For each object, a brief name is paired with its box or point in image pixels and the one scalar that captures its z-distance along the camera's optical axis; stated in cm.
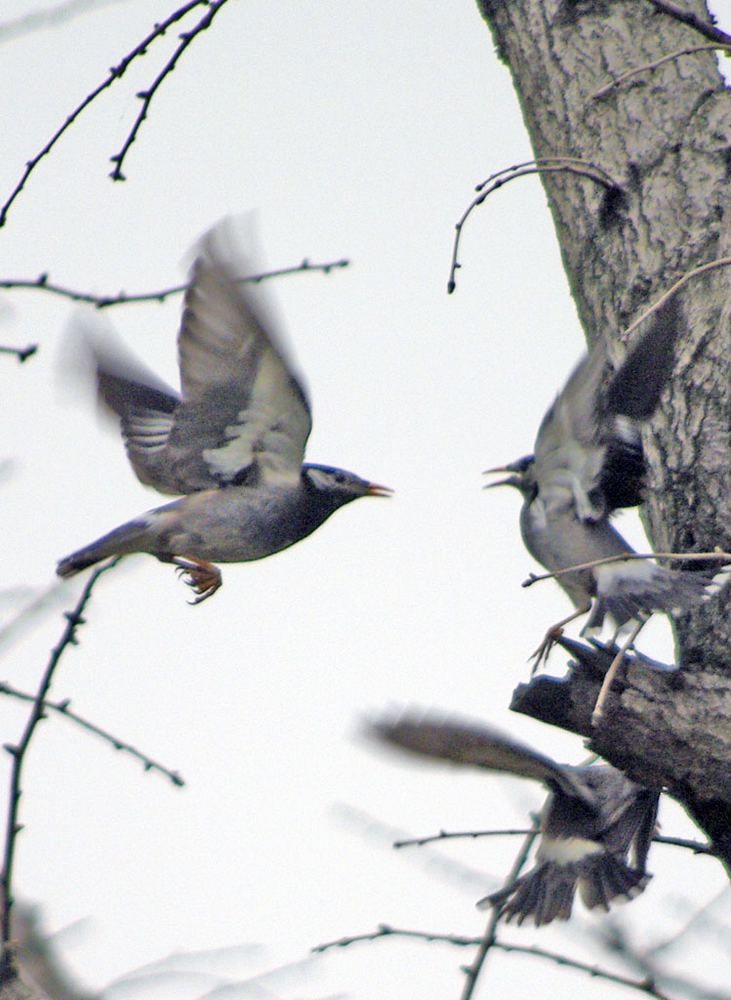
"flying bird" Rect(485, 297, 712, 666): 716
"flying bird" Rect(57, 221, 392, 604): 795
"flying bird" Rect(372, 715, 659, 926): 707
